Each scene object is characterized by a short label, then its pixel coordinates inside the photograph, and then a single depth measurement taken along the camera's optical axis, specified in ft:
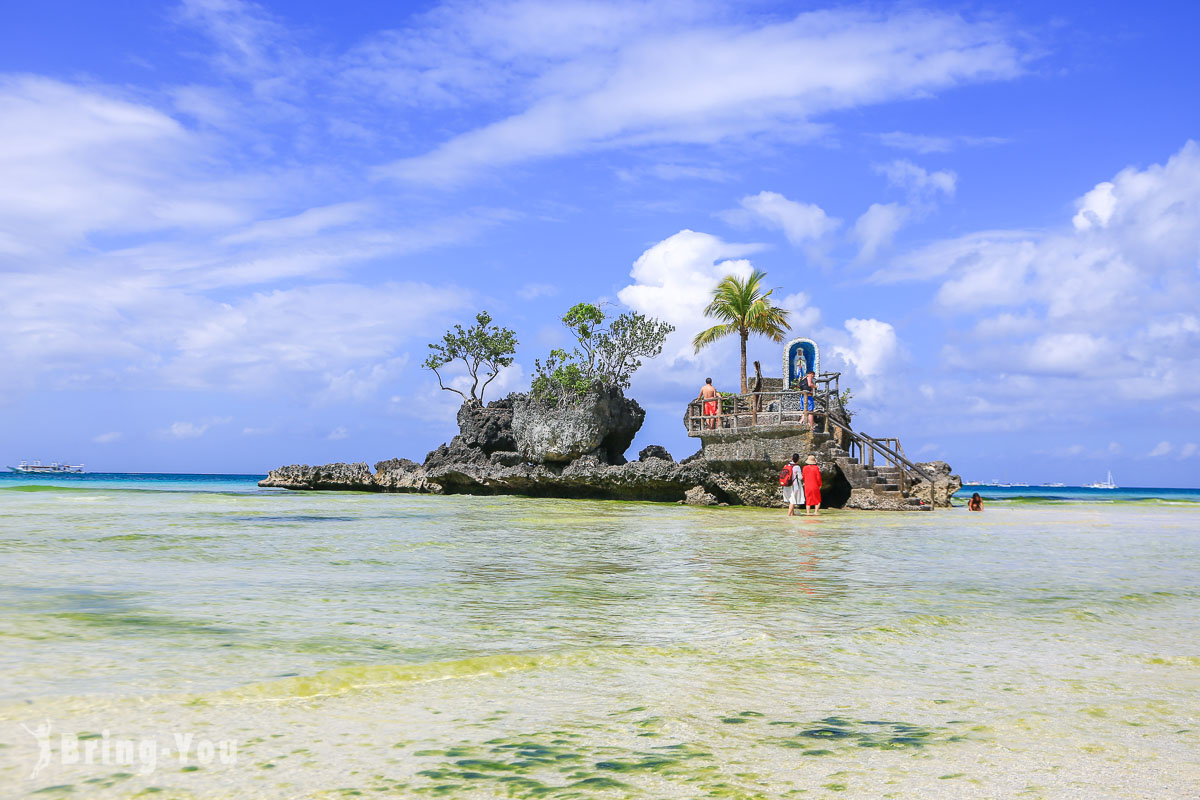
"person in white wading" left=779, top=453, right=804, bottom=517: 76.54
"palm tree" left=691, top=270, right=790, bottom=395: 115.55
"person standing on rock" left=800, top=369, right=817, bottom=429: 84.70
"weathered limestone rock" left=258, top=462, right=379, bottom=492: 160.35
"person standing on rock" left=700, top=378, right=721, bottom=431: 94.84
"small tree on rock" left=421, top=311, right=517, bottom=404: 163.12
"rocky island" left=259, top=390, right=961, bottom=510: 87.04
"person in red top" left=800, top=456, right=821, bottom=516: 75.25
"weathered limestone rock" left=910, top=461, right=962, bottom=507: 92.02
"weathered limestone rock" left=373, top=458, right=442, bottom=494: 145.89
